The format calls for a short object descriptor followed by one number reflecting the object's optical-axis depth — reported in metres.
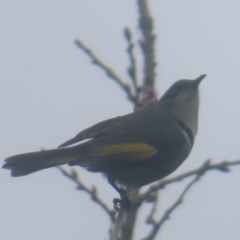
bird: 8.19
